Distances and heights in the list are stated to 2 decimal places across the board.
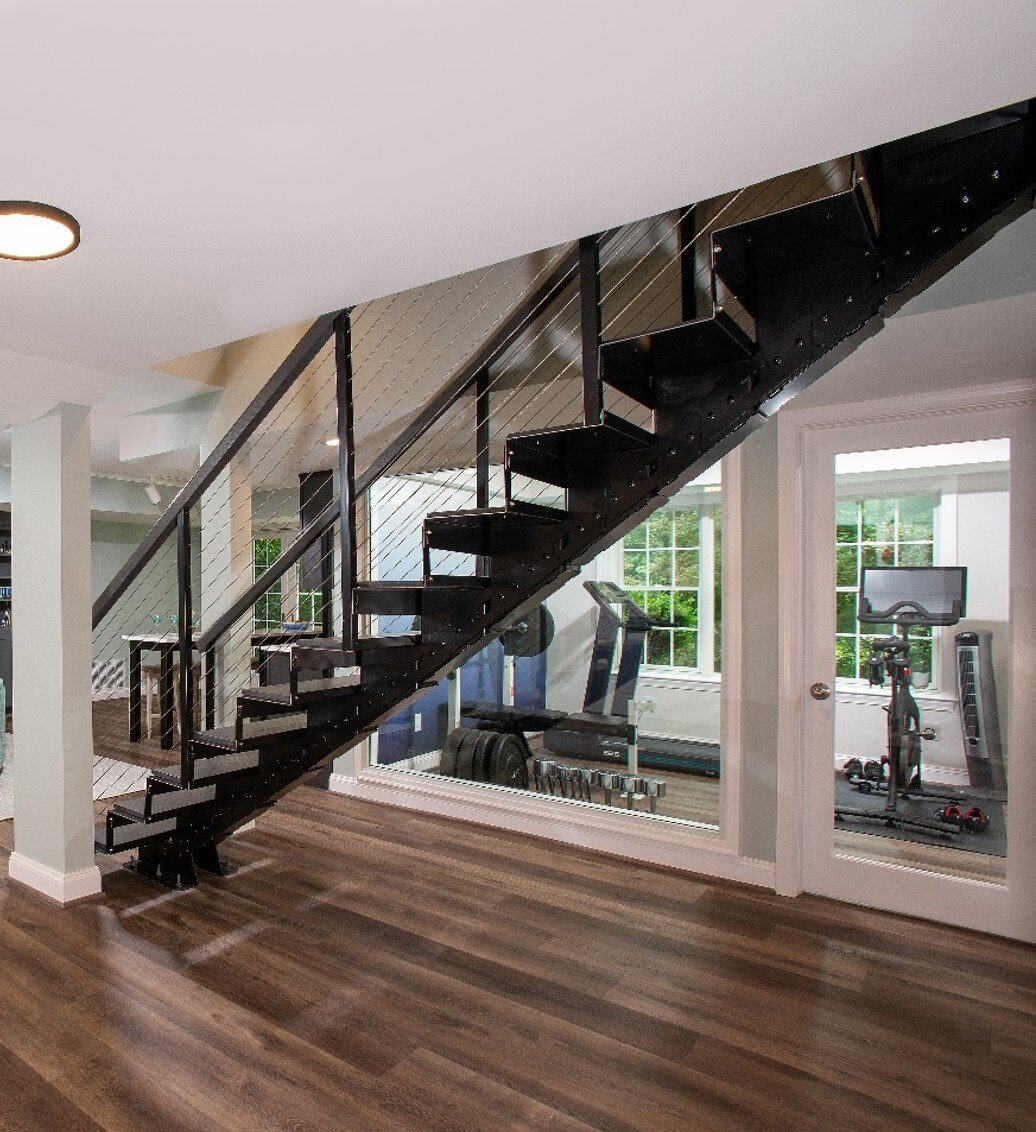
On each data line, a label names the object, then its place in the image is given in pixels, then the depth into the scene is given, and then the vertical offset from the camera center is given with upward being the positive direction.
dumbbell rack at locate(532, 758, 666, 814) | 3.94 -1.18
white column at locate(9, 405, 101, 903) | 3.22 -0.39
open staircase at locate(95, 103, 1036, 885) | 1.82 +0.39
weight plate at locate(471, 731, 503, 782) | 4.52 -1.14
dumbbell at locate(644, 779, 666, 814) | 3.89 -1.16
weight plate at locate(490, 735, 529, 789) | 4.45 -1.17
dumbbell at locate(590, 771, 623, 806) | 4.04 -1.16
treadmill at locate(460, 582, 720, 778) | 3.94 -0.79
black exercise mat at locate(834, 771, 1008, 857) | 3.03 -1.06
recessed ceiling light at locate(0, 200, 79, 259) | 1.80 +0.83
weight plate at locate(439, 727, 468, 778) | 4.68 -1.16
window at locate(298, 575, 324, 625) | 6.86 -0.40
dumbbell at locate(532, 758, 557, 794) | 4.31 -1.19
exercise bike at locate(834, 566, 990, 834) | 3.17 -0.46
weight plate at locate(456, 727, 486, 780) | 4.59 -1.14
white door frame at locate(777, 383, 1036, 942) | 2.96 -0.28
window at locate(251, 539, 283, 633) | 7.63 -0.34
